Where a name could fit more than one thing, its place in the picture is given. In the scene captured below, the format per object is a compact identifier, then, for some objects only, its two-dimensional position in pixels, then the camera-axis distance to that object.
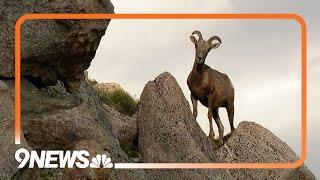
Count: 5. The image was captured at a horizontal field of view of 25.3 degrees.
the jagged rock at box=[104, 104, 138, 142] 24.23
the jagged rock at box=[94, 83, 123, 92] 32.19
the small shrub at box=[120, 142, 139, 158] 24.05
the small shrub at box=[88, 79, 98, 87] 33.26
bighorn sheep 26.11
